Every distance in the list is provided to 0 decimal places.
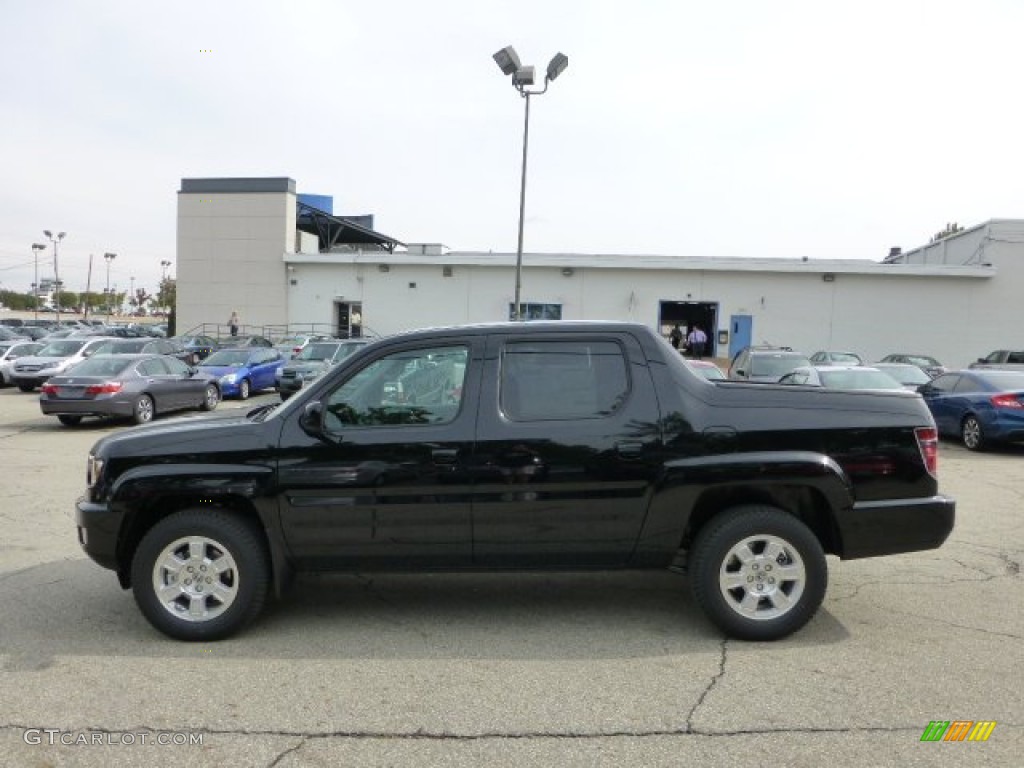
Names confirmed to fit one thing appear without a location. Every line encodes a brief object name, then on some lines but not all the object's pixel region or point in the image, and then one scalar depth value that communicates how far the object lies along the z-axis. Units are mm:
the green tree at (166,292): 93950
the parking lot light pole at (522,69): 17812
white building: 33594
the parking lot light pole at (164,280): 102275
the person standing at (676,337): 33875
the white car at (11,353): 21906
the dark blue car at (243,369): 19391
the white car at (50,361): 20547
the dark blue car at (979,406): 12062
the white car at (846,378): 13766
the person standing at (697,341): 33969
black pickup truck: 4320
